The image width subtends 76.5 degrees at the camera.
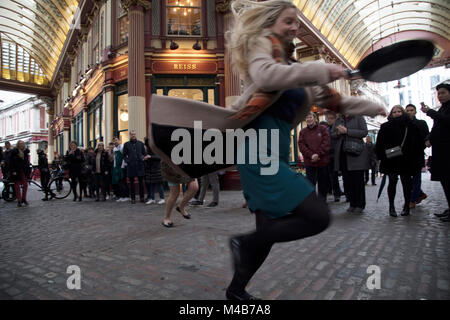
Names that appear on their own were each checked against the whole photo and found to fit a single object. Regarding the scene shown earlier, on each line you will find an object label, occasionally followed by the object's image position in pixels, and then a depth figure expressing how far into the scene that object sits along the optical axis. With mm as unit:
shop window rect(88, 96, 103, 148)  14914
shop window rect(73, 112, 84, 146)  19262
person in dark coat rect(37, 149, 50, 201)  11602
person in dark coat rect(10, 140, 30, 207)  8523
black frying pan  1519
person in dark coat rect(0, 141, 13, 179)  8774
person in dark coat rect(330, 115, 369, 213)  5367
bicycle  9747
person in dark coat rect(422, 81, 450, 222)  4344
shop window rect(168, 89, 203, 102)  12148
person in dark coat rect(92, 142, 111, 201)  8984
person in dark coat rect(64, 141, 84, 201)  9133
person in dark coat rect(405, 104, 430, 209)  5847
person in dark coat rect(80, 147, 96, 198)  9312
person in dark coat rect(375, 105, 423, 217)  5012
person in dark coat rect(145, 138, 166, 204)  7848
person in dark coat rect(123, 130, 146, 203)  8141
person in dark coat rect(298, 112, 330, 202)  5809
